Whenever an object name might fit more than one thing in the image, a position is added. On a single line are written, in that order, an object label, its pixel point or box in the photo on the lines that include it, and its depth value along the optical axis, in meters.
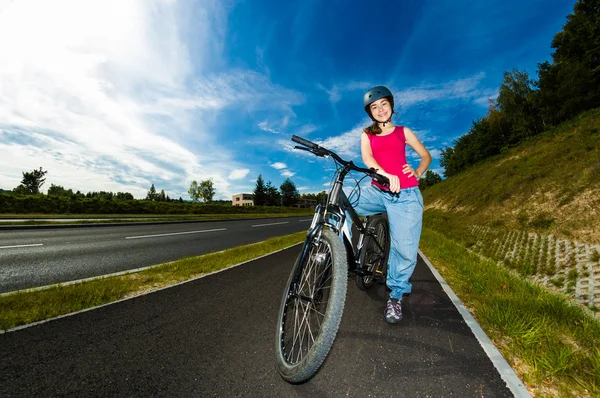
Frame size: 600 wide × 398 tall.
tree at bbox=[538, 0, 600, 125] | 25.47
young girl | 2.77
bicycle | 1.62
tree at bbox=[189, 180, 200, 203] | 94.88
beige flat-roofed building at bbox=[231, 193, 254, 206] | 117.56
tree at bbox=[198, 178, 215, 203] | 95.50
